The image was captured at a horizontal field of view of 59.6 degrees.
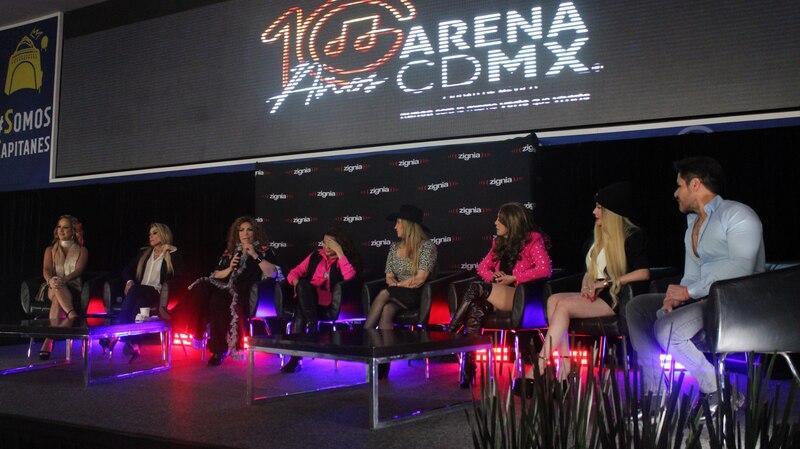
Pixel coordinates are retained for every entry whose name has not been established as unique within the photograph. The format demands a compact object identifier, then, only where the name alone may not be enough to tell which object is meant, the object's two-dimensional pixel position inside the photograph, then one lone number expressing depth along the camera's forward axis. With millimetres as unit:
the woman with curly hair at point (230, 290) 5145
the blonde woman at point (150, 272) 5602
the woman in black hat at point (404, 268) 4605
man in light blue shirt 2963
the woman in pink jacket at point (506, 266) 4168
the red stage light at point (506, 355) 4578
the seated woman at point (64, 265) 5863
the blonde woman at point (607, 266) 3773
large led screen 4758
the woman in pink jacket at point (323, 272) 4891
